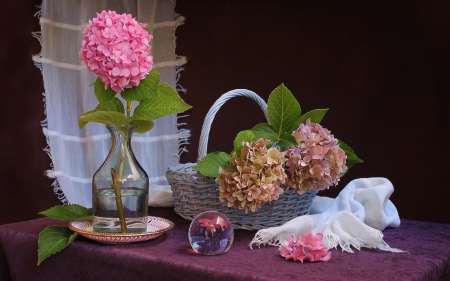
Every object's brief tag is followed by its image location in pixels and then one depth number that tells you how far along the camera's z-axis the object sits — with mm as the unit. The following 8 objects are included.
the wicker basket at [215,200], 2076
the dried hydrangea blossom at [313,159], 2014
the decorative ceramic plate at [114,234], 1939
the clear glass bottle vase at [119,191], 1949
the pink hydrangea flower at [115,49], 1863
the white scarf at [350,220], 1963
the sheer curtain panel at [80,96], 2852
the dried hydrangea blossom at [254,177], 1979
